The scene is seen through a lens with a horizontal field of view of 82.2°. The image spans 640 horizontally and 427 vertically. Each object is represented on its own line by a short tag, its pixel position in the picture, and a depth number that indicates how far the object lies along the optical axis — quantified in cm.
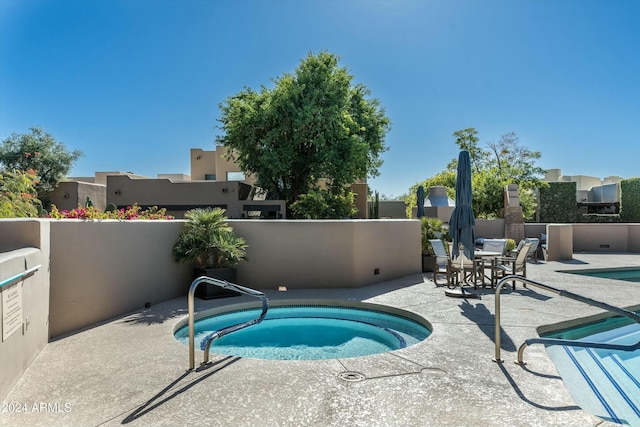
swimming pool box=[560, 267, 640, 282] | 1169
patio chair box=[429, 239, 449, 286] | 938
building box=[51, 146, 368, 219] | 2255
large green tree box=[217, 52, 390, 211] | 2009
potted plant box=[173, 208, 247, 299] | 805
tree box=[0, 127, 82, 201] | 2778
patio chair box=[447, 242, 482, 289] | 851
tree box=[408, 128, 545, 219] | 2450
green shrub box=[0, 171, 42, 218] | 677
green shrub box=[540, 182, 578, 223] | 2402
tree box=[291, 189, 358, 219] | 1998
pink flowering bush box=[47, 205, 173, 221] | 636
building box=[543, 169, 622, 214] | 3043
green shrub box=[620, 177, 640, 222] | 2250
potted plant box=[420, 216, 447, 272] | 1138
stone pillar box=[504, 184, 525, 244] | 1750
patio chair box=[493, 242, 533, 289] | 910
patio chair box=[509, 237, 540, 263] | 980
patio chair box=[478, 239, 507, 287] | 1014
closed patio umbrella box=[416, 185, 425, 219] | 1595
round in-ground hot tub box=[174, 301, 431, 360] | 557
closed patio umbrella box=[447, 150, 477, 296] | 833
